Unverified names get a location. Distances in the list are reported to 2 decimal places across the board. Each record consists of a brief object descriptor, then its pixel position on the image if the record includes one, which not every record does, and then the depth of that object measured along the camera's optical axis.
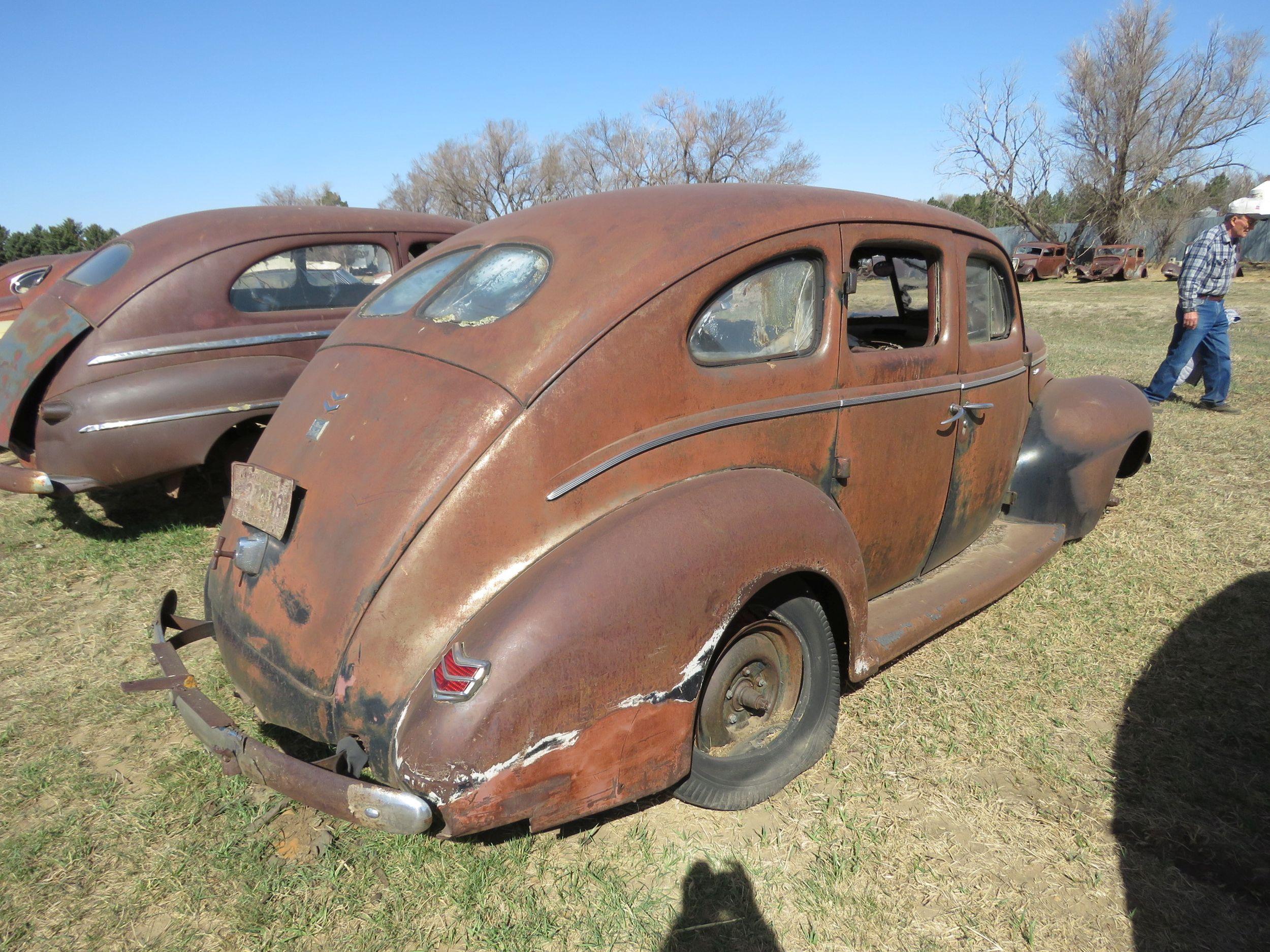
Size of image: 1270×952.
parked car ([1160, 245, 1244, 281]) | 22.28
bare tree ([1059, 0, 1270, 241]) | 28.78
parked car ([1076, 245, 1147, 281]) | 25.14
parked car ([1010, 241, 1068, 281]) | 27.53
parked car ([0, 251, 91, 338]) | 9.69
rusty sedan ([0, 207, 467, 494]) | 4.39
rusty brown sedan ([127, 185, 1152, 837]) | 1.89
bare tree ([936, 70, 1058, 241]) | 32.34
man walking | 6.54
